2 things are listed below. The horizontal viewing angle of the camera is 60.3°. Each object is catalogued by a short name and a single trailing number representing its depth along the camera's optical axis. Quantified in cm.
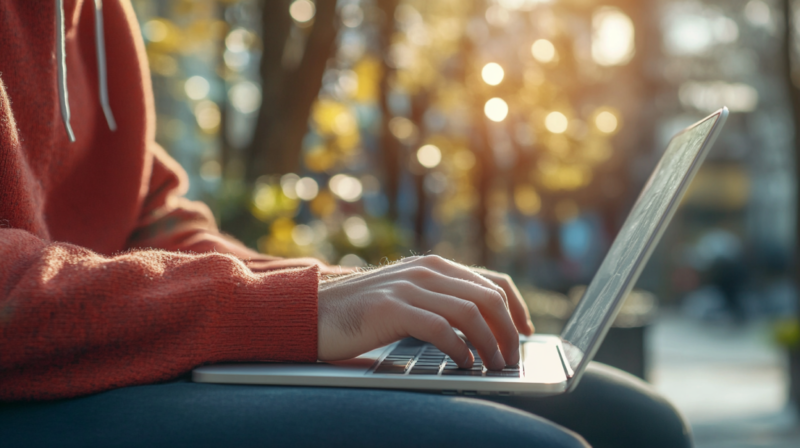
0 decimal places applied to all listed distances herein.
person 83
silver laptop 92
